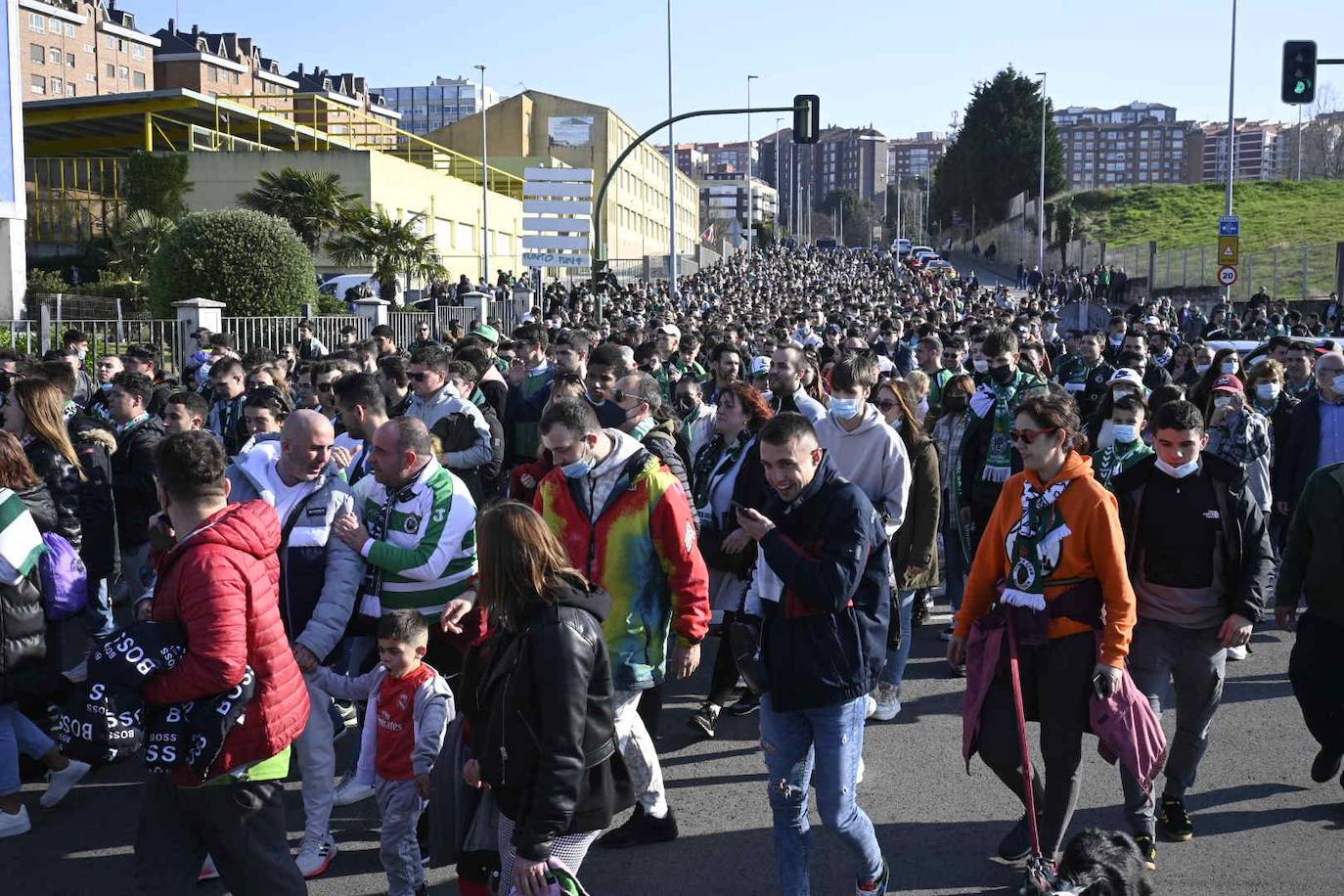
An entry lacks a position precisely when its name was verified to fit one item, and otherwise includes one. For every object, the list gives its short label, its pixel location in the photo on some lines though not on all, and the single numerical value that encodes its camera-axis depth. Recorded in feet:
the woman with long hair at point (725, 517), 21.95
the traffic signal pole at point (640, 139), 74.64
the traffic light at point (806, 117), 76.95
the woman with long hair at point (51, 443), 22.29
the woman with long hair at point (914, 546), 23.65
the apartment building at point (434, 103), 571.28
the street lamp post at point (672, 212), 127.65
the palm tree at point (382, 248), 103.86
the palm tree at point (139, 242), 111.45
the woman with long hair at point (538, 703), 12.11
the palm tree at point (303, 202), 113.09
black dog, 14.21
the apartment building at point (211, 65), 289.94
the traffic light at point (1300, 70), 63.98
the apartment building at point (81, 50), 251.60
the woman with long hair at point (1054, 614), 15.71
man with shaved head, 17.15
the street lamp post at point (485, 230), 157.69
